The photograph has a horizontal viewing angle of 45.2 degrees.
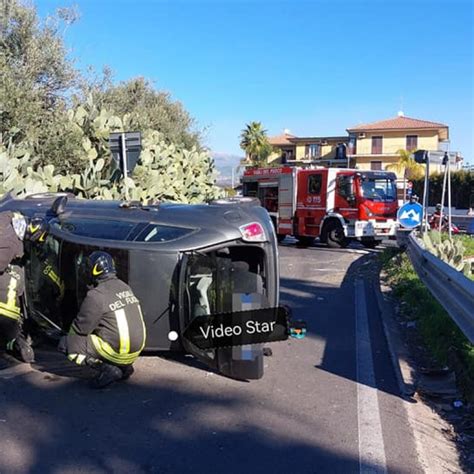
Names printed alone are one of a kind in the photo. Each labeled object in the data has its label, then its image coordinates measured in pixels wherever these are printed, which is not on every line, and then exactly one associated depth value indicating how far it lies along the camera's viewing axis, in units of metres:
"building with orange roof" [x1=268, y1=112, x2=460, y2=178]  66.50
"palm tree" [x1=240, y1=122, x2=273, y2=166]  73.62
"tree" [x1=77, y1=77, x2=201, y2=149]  18.72
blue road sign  11.84
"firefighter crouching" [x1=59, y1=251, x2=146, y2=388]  4.69
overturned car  4.84
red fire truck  17.91
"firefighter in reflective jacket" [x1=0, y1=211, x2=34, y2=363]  5.22
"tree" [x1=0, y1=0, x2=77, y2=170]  11.09
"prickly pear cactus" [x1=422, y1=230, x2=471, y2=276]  9.83
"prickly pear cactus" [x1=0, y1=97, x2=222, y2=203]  9.44
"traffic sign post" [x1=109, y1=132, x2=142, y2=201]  10.23
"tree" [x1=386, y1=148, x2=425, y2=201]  53.38
